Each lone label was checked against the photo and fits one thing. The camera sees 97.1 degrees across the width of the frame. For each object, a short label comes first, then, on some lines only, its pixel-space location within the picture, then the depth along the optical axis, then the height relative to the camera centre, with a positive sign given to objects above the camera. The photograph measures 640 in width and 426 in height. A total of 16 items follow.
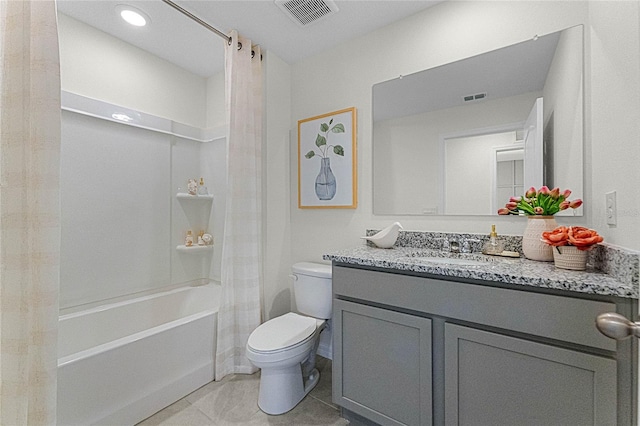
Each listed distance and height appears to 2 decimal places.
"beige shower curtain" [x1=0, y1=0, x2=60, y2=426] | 1.07 +0.00
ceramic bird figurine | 1.75 -0.15
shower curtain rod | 1.68 +1.24
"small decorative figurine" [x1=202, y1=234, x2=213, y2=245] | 2.74 -0.25
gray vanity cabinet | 0.91 -0.55
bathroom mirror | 1.42 +0.49
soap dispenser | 1.51 -0.17
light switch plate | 1.03 +0.02
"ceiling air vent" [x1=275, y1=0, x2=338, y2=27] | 1.73 +1.30
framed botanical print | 2.10 +0.41
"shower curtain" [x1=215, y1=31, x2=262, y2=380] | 1.98 -0.07
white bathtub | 1.34 -0.84
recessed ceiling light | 1.88 +1.36
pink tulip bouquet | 1.29 +0.05
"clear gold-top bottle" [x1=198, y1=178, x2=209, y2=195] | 2.74 +0.24
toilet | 1.55 -0.74
